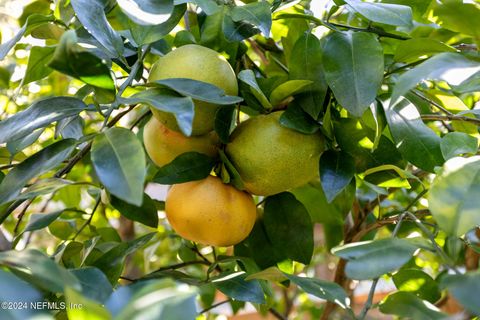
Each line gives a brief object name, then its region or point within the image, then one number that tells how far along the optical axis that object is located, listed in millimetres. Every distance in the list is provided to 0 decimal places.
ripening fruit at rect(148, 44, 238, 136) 847
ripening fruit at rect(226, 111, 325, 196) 876
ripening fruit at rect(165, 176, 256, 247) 875
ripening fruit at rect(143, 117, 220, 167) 905
